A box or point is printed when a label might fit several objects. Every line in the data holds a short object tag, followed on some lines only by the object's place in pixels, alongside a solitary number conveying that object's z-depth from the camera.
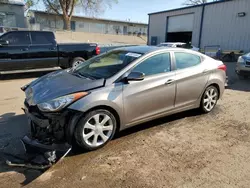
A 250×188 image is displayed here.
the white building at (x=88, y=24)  39.34
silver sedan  3.08
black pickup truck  8.14
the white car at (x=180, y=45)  16.75
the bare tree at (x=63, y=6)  35.53
